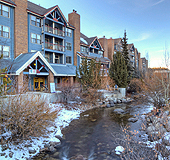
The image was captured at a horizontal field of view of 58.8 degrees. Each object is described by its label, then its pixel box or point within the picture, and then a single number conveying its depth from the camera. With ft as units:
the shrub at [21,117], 25.55
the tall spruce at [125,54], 109.19
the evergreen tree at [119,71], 87.35
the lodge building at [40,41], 65.26
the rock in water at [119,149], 26.01
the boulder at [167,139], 23.75
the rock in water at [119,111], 55.84
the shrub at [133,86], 93.50
